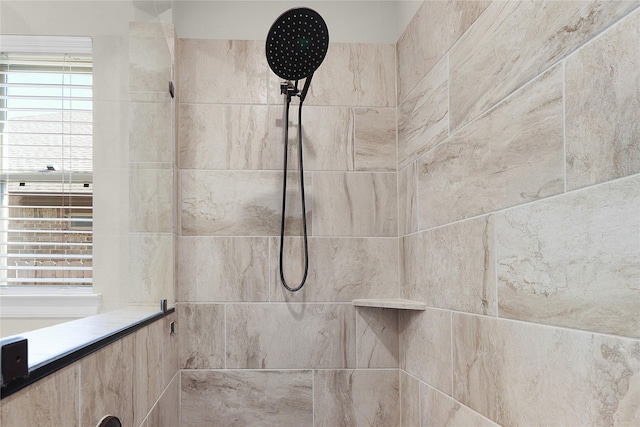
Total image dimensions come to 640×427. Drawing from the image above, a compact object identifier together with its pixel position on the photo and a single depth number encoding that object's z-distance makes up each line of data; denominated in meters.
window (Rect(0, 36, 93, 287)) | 0.63
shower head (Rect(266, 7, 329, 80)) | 1.54
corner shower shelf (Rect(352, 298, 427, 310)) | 1.70
